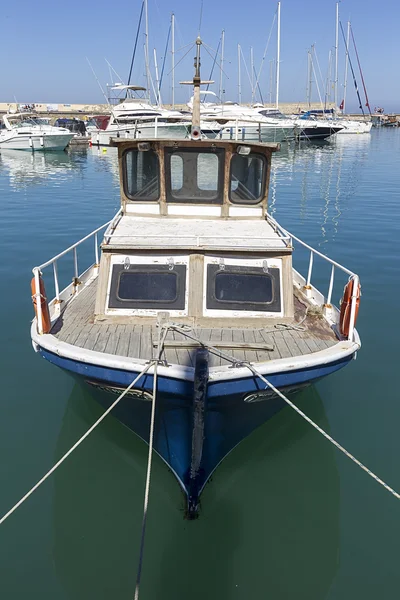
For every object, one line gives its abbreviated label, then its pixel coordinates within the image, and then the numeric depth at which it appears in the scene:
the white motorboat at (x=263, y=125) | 52.62
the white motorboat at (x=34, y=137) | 49.78
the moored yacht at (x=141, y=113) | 46.62
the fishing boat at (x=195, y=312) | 5.78
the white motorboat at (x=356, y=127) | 74.00
